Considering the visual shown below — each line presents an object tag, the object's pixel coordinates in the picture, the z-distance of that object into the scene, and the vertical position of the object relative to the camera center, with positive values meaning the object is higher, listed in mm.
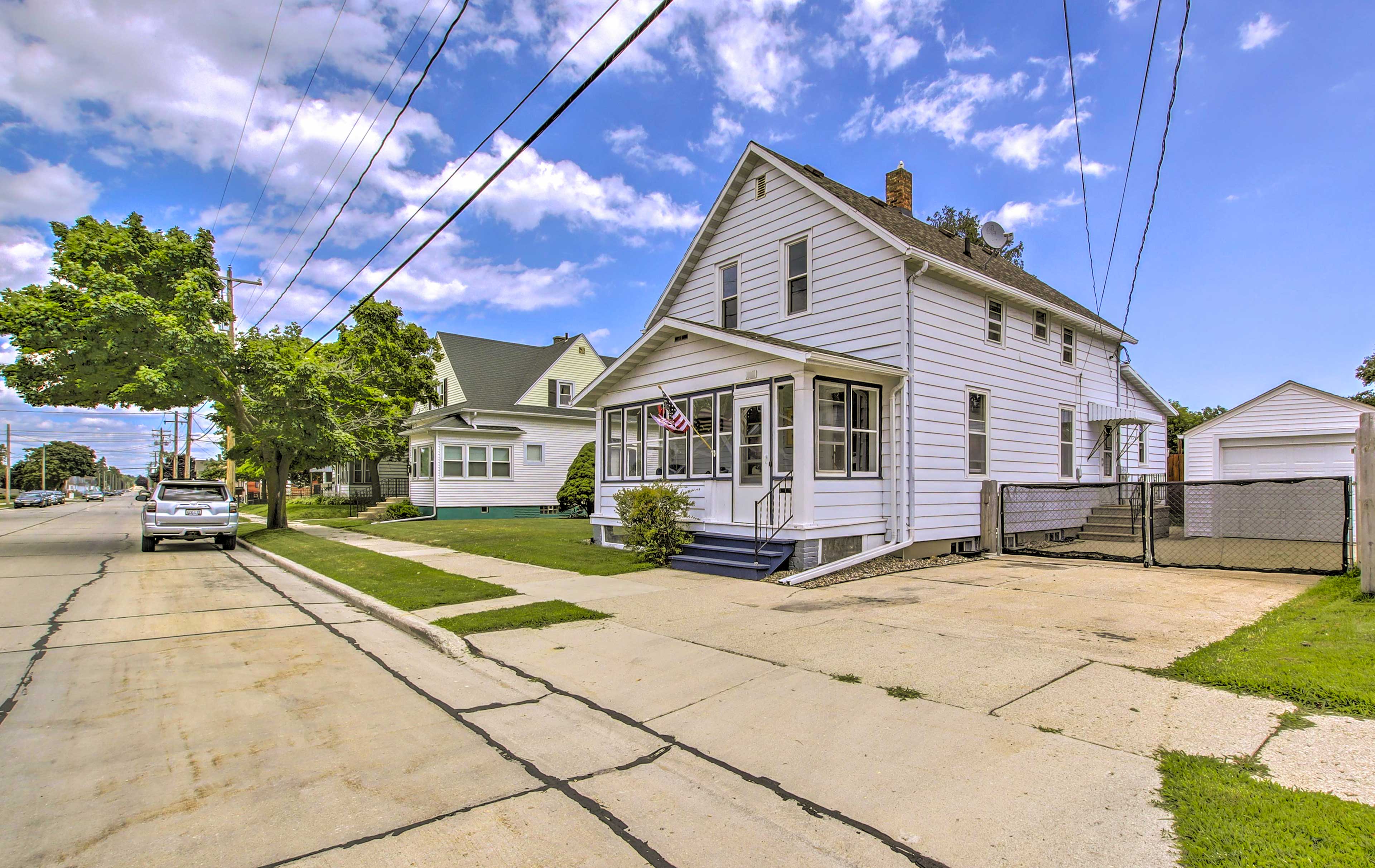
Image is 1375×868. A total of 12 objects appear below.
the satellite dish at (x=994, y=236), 15289 +4719
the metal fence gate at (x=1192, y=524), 12148 -1578
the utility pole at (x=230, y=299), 28484 +6306
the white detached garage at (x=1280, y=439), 16203 +223
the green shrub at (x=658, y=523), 12867 -1335
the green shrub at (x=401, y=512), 27875 -2337
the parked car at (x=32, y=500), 51281 -3365
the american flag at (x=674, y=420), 12945 +584
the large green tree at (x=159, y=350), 16328 +2586
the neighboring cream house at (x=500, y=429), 28016 +975
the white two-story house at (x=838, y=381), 11961 +1333
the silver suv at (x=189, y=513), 16641 -1420
